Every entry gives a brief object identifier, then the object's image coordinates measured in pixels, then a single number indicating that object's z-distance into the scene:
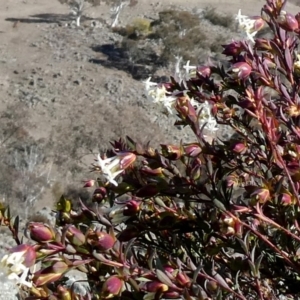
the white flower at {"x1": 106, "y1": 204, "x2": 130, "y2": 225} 0.84
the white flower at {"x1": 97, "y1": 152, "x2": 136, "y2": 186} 0.82
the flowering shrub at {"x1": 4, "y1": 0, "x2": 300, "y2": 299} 0.78
